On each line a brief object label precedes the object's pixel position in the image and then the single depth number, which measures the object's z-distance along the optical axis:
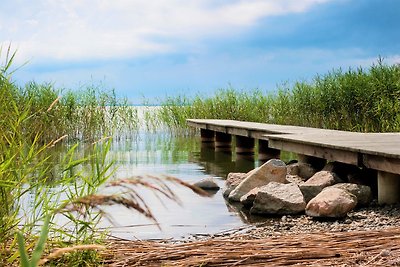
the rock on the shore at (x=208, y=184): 6.83
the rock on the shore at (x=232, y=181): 6.42
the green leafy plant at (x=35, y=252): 0.80
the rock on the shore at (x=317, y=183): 5.71
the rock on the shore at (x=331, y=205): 5.01
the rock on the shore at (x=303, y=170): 7.10
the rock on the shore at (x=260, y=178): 6.10
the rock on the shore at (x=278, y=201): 5.27
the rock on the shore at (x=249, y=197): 5.70
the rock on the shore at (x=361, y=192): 5.46
